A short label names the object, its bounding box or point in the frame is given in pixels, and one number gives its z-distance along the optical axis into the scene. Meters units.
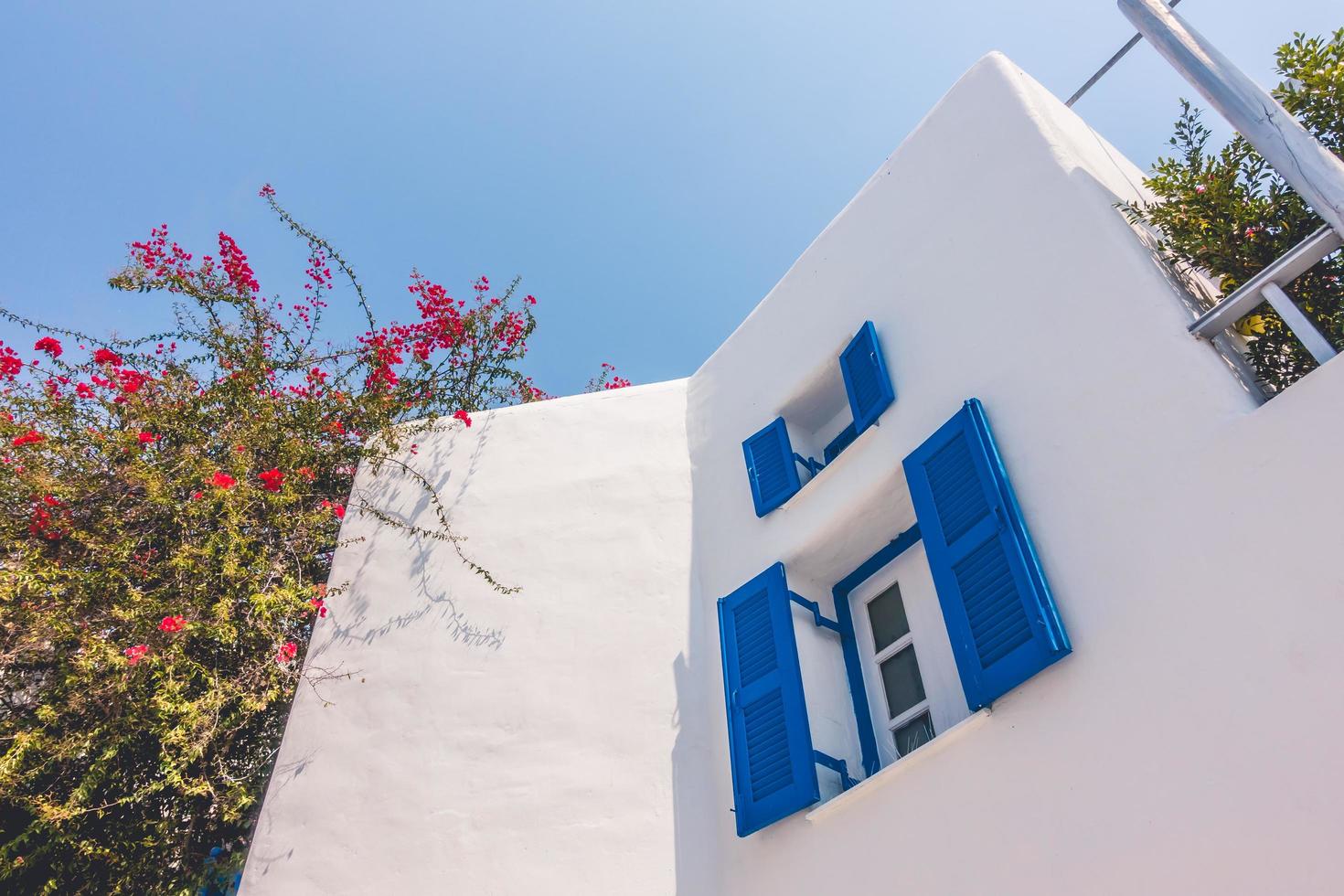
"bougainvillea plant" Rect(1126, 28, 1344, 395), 3.46
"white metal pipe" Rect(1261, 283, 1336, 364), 2.87
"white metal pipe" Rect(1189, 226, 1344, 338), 2.99
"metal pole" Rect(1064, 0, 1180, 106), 4.79
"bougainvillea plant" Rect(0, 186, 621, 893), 4.55
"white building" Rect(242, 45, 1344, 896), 2.67
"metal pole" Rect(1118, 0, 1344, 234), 3.05
